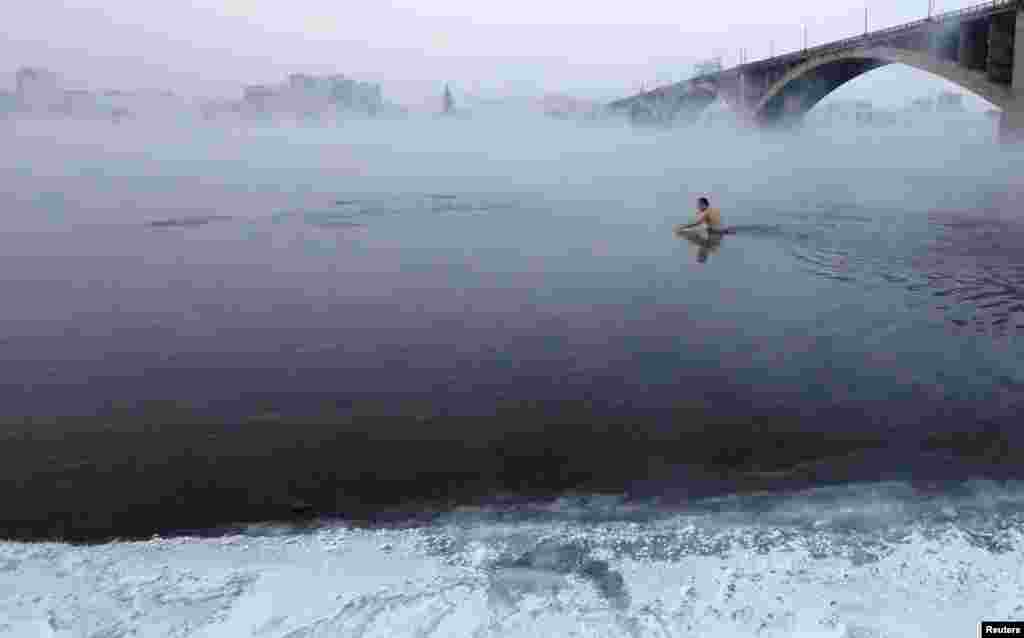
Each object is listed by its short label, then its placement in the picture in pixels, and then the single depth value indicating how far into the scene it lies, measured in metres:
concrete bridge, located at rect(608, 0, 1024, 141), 49.31
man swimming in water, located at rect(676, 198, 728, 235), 24.31
